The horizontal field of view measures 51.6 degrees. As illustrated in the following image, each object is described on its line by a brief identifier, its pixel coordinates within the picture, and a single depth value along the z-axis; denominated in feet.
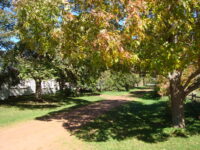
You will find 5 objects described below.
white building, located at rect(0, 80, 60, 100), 67.46
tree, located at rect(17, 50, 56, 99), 43.45
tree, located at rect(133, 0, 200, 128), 16.90
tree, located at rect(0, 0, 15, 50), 46.44
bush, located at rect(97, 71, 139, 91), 97.66
